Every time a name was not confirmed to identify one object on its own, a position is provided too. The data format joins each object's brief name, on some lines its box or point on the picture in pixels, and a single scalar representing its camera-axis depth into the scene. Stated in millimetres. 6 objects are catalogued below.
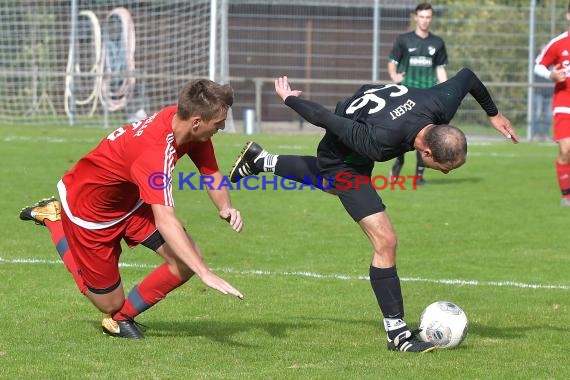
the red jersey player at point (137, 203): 12367
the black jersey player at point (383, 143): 12836
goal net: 50000
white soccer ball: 13516
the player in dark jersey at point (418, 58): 31078
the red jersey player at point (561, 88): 26297
